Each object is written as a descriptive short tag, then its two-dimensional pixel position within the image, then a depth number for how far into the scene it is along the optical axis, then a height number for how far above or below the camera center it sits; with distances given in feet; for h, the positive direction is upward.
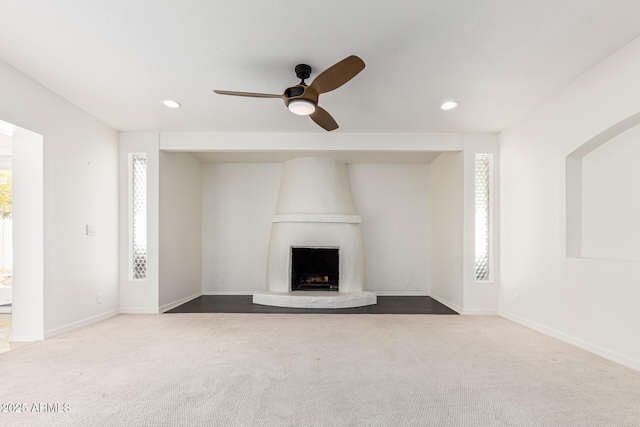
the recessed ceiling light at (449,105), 11.67 +3.70
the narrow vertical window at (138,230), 14.88 -0.71
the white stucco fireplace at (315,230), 17.11 -0.84
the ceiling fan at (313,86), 7.83 +3.18
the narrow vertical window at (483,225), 14.84 -0.52
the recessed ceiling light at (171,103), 11.69 +3.76
